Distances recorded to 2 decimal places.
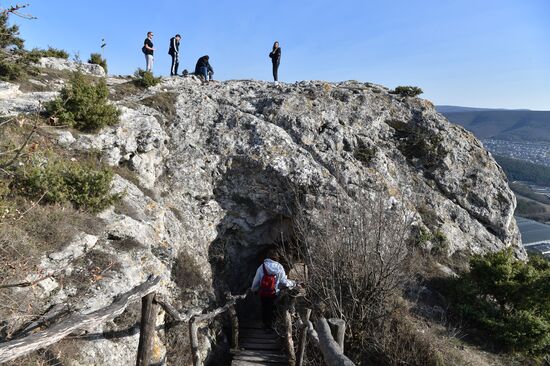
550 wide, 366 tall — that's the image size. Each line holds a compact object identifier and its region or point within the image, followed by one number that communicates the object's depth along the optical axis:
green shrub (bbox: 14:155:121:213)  8.20
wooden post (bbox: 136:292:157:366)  7.45
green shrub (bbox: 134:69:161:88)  17.73
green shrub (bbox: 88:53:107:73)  19.80
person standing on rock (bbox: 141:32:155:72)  19.22
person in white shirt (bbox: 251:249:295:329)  10.83
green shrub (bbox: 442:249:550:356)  10.40
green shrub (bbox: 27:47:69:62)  15.88
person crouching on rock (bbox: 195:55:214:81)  20.92
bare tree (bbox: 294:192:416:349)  9.70
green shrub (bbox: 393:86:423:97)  20.39
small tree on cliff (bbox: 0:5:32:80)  13.36
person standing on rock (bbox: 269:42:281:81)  20.97
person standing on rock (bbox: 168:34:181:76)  20.41
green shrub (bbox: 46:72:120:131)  11.45
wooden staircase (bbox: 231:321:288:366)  9.83
